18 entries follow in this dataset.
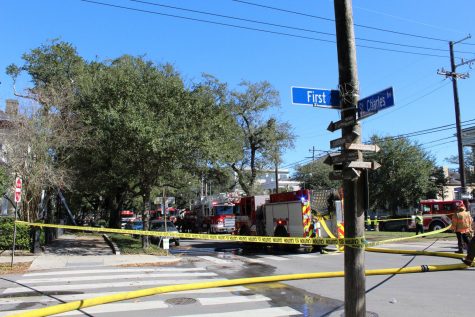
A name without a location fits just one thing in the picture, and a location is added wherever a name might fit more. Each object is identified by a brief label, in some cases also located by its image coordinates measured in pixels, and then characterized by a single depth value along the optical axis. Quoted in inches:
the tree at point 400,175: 1744.6
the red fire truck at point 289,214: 720.3
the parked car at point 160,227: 1009.5
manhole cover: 345.1
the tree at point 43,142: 702.5
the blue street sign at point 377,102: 221.9
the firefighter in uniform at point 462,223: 591.7
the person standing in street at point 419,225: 1018.1
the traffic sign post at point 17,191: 569.3
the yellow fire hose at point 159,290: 237.8
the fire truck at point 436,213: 1195.3
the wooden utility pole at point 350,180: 232.4
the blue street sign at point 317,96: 244.7
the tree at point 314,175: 2800.2
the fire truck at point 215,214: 1537.9
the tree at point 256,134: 1722.4
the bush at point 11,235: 696.4
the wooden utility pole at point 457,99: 1059.7
